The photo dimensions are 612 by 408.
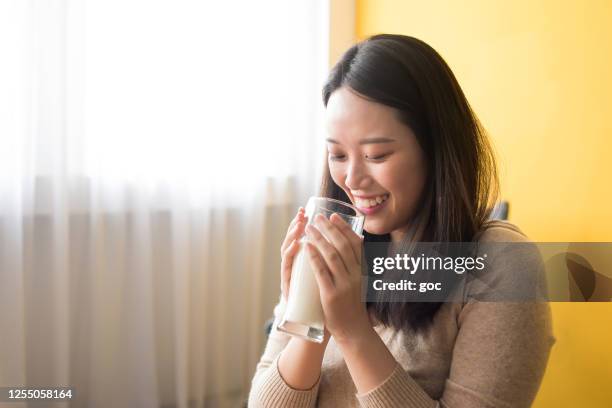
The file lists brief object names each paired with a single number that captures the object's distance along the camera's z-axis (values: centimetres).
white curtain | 155
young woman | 67
